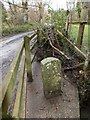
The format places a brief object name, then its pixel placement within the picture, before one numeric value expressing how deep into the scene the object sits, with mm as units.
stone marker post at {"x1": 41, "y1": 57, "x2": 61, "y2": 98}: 1906
